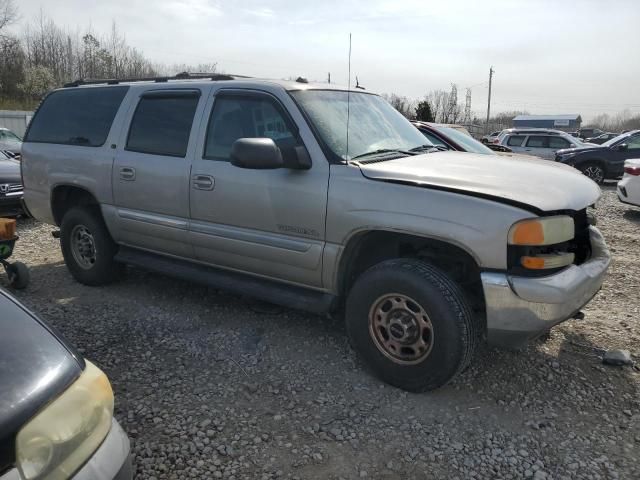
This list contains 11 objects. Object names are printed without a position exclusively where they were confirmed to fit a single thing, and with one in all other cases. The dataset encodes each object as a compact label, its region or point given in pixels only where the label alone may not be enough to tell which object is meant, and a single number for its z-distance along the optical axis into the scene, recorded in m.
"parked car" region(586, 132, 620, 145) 31.64
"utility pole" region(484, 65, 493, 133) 62.10
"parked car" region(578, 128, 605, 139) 51.97
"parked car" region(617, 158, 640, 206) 9.35
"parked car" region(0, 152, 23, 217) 7.80
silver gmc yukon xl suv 2.96
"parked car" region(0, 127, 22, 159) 12.61
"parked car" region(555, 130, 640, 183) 14.73
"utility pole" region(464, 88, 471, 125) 64.19
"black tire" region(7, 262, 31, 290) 5.07
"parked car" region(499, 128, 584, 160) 17.22
